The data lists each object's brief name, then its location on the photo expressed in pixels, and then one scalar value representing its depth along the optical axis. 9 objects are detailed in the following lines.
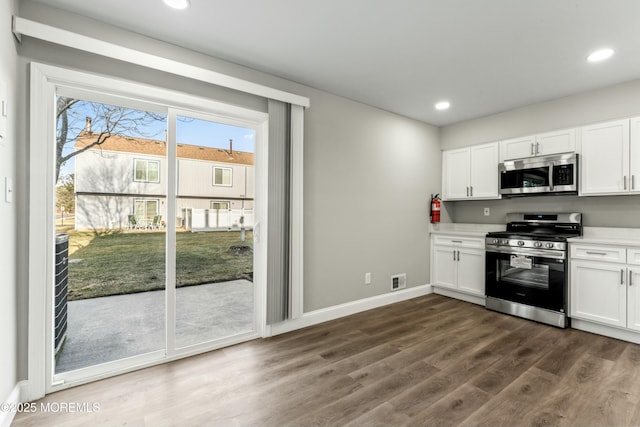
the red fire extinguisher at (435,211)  4.61
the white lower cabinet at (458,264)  4.03
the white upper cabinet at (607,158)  3.10
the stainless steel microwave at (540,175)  3.45
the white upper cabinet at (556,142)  3.48
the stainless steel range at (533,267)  3.24
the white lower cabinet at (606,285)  2.86
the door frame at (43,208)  1.94
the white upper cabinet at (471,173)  4.17
